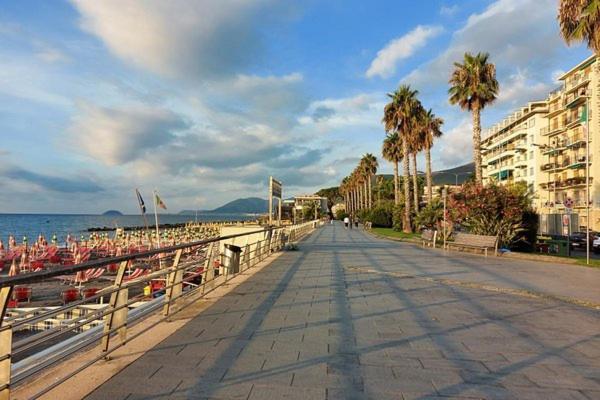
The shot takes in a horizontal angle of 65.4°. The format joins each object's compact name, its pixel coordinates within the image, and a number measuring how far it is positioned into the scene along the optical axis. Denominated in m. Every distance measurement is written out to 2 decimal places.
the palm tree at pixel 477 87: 27.69
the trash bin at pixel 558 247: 20.37
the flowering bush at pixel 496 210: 19.11
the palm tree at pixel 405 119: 39.43
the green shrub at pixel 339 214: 125.08
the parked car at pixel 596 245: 31.37
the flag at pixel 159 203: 27.21
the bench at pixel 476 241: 17.59
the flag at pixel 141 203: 25.82
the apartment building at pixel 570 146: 53.38
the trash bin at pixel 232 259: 11.52
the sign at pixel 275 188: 19.28
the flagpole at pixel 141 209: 25.58
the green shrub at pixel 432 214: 29.42
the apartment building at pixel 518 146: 70.62
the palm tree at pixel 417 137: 40.19
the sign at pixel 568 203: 17.00
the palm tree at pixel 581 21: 15.48
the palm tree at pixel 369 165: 81.38
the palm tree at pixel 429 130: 40.44
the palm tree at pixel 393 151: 53.20
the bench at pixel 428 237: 23.09
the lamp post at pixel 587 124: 18.28
